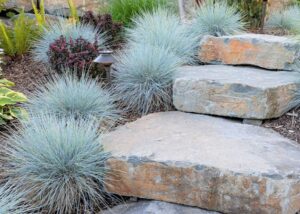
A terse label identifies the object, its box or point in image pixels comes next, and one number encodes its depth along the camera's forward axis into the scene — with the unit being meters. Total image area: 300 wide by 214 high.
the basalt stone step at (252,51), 3.62
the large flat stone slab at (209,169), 2.09
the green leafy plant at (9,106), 2.96
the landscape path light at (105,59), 3.30
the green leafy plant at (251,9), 5.41
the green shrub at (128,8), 5.33
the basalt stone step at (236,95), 2.97
